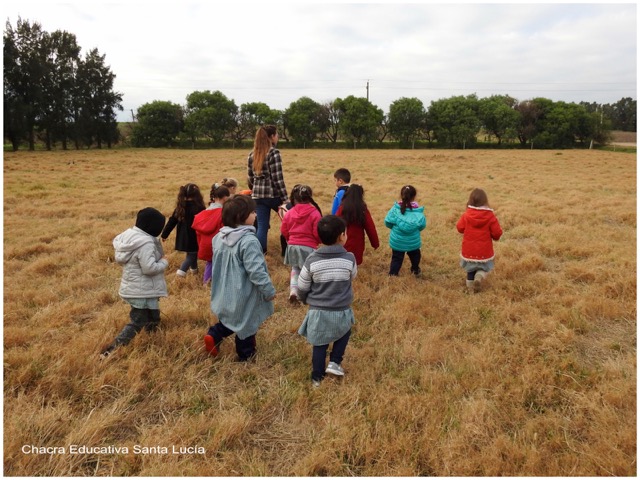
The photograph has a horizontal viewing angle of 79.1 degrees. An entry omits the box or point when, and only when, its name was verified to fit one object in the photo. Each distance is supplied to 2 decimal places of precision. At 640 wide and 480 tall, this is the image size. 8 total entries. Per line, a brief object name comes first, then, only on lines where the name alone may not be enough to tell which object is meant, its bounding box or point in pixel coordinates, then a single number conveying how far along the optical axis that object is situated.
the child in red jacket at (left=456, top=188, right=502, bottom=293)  5.04
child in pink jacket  4.66
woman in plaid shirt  5.27
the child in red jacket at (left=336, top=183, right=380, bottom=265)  4.88
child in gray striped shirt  3.04
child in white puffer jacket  3.48
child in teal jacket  5.29
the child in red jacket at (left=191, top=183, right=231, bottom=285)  4.87
